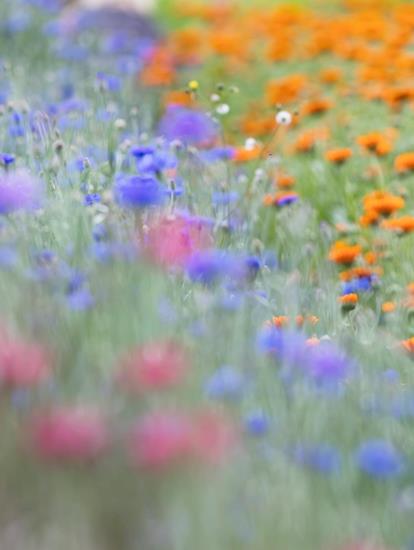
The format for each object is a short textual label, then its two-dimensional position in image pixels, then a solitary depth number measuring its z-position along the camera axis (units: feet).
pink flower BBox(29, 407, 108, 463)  9.90
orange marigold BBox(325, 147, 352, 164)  27.25
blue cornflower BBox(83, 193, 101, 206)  20.06
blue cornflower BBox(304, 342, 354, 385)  12.84
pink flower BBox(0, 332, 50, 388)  10.45
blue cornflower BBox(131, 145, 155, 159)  22.44
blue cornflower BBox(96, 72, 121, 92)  34.25
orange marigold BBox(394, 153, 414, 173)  25.90
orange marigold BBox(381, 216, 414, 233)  22.70
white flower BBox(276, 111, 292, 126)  25.44
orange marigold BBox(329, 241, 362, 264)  22.03
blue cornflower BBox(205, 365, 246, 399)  12.26
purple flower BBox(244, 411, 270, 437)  12.23
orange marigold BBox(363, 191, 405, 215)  23.26
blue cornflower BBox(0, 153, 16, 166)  20.79
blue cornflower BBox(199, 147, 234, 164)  26.38
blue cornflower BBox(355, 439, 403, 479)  11.81
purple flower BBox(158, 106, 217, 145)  21.67
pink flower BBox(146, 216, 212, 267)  13.94
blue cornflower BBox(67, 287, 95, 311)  13.12
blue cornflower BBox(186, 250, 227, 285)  13.95
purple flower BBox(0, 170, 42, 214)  14.31
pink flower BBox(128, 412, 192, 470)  9.88
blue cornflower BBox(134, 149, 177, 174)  20.97
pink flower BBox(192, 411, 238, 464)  9.99
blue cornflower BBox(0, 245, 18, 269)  13.82
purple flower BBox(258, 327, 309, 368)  13.28
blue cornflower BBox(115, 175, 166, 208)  14.66
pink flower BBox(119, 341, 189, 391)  10.73
